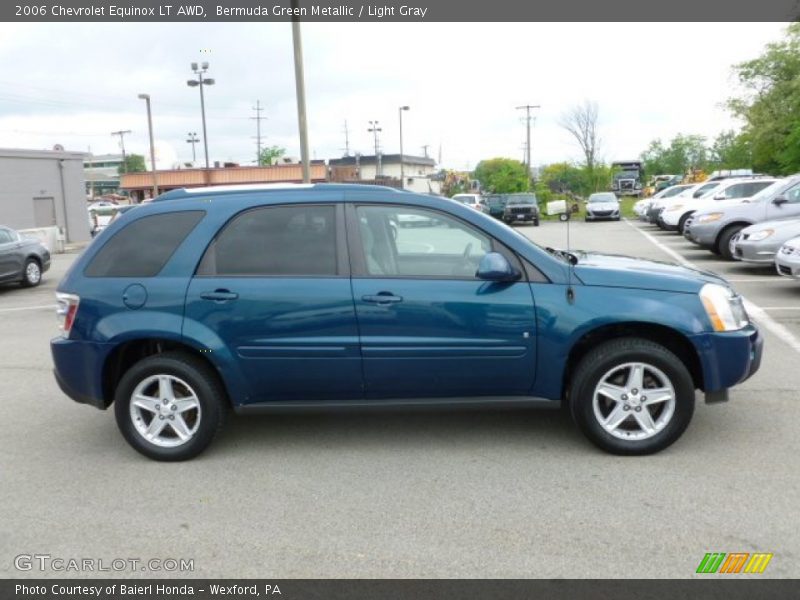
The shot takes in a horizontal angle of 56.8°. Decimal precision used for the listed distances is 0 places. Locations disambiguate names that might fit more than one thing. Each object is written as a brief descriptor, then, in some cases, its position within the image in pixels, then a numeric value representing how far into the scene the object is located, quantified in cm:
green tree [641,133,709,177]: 8462
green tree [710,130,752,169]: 4756
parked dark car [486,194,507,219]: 3781
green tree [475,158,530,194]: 6119
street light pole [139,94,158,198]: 4326
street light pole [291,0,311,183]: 1688
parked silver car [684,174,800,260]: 1425
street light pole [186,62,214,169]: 4359
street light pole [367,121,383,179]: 8175
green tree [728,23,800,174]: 4184
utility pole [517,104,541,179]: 6469
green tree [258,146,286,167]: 10199
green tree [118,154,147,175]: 12868
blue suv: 455
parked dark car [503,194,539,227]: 3400
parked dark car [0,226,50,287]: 1478
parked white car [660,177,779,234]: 1852
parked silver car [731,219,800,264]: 1194
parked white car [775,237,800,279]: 995
